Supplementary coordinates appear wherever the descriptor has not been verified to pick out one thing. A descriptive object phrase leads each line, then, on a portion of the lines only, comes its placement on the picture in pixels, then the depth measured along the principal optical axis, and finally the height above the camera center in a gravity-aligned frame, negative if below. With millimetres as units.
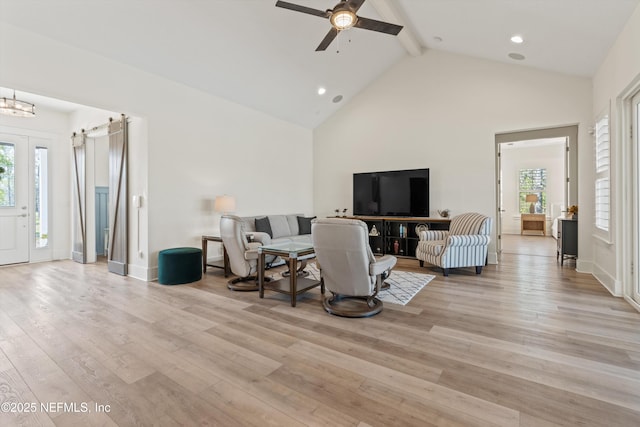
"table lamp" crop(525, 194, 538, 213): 10070 +230
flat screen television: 6309 +338
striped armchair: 4816 -642
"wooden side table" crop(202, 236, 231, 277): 4879 -760
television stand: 6277 -535
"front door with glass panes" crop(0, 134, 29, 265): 5738 +250
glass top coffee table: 3486 -693
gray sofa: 5781 -370
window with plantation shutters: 4016 +436
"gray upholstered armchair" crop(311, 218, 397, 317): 2951 -569
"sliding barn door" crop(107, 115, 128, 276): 4945 +232
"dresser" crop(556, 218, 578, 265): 5211 -530
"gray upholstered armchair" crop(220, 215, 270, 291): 3998 -549
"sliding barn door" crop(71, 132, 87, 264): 6121 +230
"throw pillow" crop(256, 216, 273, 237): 5750 -312
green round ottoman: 4418 -830
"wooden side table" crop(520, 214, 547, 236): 9883 -526
